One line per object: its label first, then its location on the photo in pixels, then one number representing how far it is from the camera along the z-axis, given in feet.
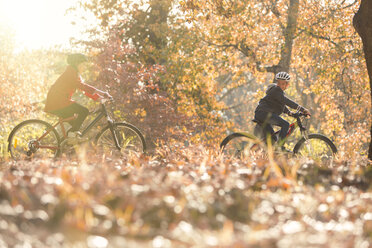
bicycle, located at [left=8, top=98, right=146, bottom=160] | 49.44
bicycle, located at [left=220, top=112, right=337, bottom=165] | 51.16
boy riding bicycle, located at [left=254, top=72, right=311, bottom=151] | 50.93
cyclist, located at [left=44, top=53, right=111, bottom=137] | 47.55
